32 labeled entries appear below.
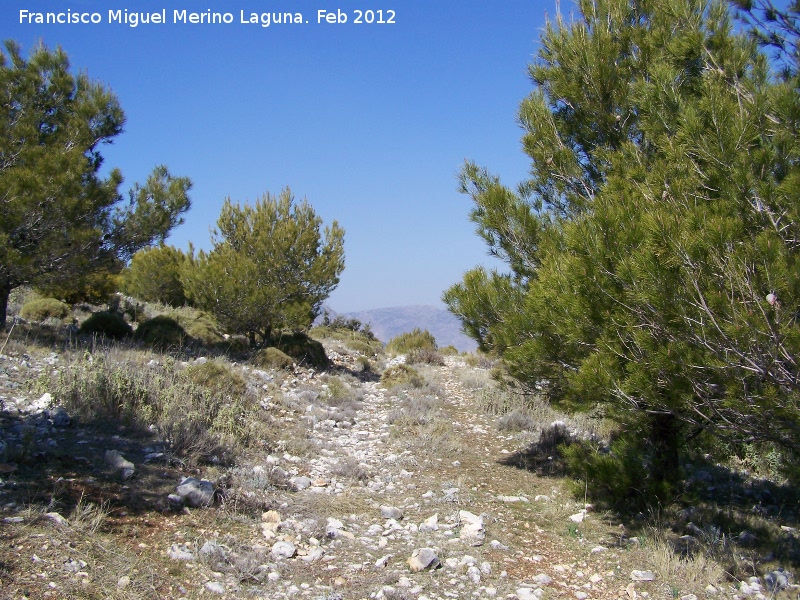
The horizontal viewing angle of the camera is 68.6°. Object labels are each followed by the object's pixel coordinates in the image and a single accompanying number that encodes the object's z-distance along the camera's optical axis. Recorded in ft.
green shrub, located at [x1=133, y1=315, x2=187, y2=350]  42.56
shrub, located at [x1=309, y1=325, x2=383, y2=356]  70.03
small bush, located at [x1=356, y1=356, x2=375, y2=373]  55.16
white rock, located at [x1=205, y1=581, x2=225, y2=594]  12.78
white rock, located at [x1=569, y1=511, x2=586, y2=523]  20.05
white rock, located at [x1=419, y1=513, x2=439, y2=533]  17.90
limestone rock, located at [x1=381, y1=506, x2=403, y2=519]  18.69
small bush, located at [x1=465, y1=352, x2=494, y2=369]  62.84
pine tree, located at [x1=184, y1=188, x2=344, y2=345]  47.44
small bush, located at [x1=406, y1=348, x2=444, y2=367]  64.34
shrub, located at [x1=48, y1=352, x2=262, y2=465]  22.07
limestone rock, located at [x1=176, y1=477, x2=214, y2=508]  16.99
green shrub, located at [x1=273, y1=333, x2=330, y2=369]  49.24
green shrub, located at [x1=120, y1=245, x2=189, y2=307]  75.10
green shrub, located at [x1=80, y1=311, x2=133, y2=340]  41.92
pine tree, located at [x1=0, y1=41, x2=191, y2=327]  33.12
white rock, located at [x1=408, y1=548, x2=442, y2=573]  14.97
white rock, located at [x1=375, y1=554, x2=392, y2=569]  15.16
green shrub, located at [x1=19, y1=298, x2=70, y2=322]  44.88
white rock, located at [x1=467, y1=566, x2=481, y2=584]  14.75
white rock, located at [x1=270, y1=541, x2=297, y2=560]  15.03
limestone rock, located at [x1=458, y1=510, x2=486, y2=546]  17.34
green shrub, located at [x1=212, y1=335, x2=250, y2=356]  47.98
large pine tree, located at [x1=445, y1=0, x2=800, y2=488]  13.03
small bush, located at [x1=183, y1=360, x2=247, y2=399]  29.81
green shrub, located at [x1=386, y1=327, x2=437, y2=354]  75.15
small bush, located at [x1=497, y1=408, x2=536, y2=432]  33.35
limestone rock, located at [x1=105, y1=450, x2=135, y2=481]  17.57
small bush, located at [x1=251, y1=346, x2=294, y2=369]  43.47
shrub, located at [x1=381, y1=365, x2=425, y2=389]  45.24
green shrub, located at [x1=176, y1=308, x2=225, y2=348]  49.68
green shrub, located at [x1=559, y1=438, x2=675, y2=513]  20.48
